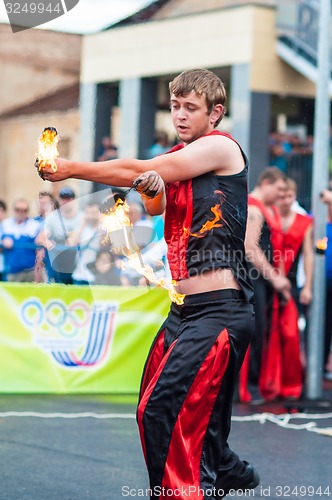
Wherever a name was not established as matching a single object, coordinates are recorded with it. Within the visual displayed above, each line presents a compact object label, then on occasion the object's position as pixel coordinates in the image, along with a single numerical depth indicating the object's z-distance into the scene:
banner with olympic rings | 13.67
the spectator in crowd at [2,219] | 16.27
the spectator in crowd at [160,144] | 19.92
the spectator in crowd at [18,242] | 15.63
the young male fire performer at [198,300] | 6.25
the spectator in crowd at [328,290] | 15.88
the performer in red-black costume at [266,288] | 13.38
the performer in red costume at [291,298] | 13.71
